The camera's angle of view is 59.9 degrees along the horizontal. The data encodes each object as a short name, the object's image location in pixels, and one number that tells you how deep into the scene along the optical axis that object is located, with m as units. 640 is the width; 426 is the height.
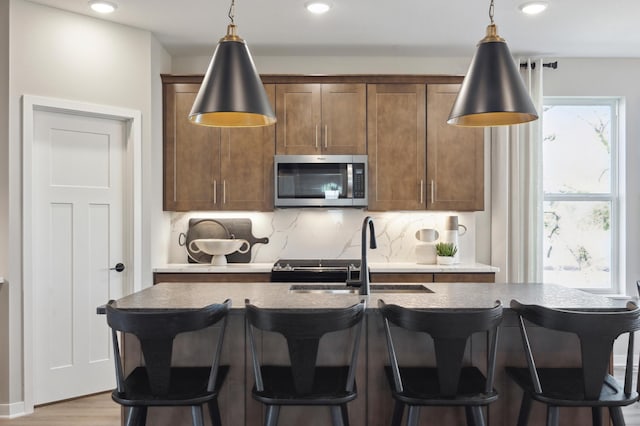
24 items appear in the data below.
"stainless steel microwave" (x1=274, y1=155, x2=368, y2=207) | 4.47
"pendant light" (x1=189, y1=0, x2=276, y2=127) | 2.32
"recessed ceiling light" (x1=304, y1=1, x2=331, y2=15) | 3.65
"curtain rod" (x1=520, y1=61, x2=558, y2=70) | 4.71
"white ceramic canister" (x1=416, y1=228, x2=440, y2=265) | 4.64
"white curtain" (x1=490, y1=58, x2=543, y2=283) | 4.67
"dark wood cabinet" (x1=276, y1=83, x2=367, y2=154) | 4.53
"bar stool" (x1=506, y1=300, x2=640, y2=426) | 1.98
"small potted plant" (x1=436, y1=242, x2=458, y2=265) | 4.48
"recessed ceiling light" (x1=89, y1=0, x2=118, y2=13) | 3.63
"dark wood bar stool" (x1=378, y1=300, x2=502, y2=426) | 1.98
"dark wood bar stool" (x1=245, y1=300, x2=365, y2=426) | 1.97
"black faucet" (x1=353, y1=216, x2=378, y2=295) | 2.66
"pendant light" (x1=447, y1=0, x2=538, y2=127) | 2.31
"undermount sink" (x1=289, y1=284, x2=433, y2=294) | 2.99
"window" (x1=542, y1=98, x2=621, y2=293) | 4.90
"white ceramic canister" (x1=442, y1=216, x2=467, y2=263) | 4.60
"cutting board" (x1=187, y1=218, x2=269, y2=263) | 4.77
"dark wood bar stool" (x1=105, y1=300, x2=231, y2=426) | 1.96
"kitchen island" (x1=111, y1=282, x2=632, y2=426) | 2.41
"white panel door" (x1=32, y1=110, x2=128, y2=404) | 3.73
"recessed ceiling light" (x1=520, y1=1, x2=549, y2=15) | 3.61
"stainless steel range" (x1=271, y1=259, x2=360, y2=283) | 4.22
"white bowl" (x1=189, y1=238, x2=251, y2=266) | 4.45
